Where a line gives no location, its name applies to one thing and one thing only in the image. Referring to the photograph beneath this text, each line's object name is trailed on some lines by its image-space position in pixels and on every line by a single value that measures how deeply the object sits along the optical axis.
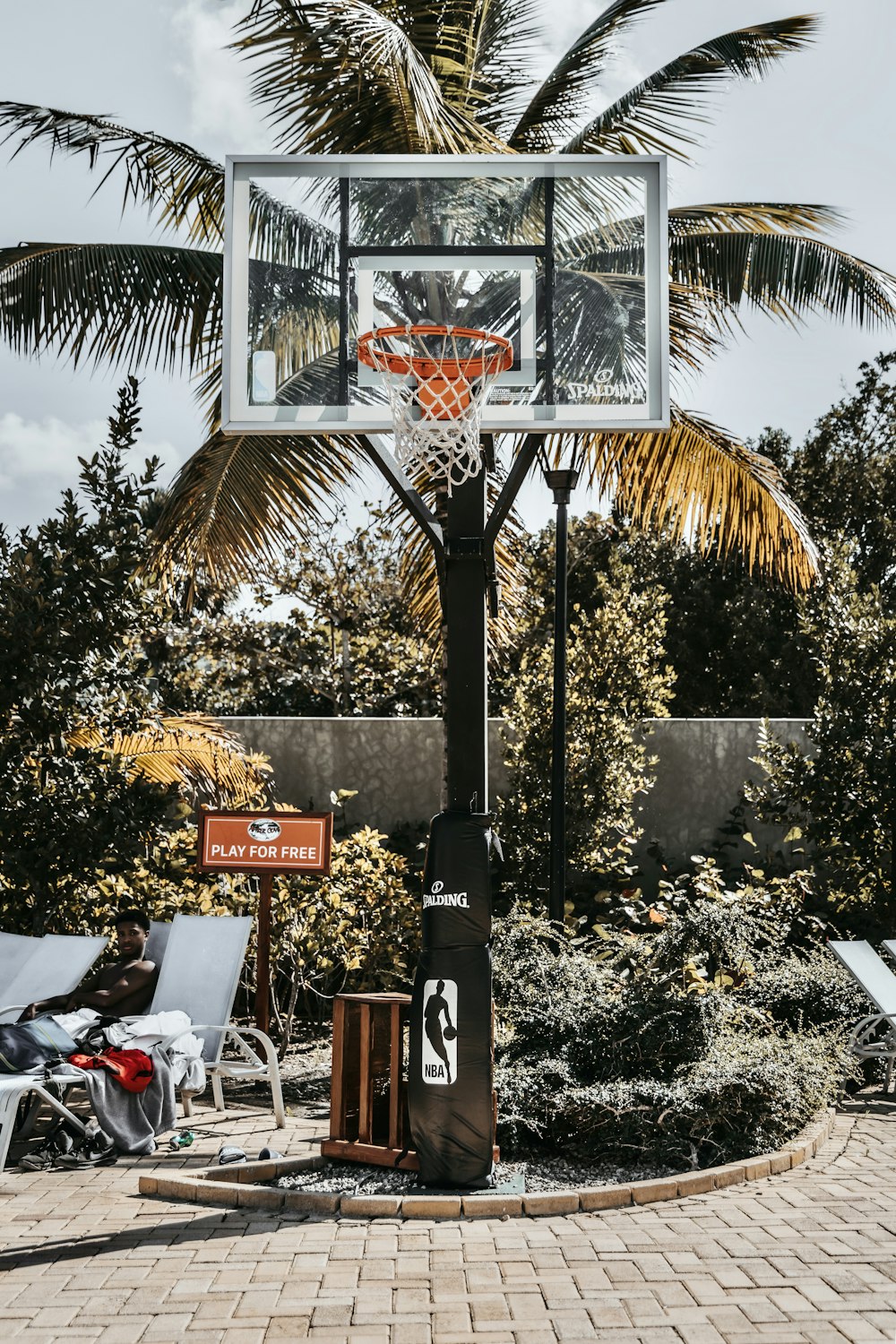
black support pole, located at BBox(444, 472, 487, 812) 6.36
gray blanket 6.64
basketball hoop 6.66
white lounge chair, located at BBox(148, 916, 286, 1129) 7.46
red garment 6.71
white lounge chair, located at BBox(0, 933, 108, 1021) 8.01
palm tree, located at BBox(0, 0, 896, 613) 9.67
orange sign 8.66
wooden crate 6.20
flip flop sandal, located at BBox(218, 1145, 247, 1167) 6.28
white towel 7.02
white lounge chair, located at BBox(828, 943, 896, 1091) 8.28
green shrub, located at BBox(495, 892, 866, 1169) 6.30
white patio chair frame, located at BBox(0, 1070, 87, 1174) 6.16
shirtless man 7.77
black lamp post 10.38
